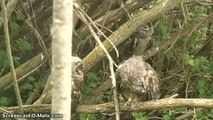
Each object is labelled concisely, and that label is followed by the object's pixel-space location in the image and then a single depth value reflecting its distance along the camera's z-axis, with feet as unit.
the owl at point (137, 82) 18.08
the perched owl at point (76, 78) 17.56
